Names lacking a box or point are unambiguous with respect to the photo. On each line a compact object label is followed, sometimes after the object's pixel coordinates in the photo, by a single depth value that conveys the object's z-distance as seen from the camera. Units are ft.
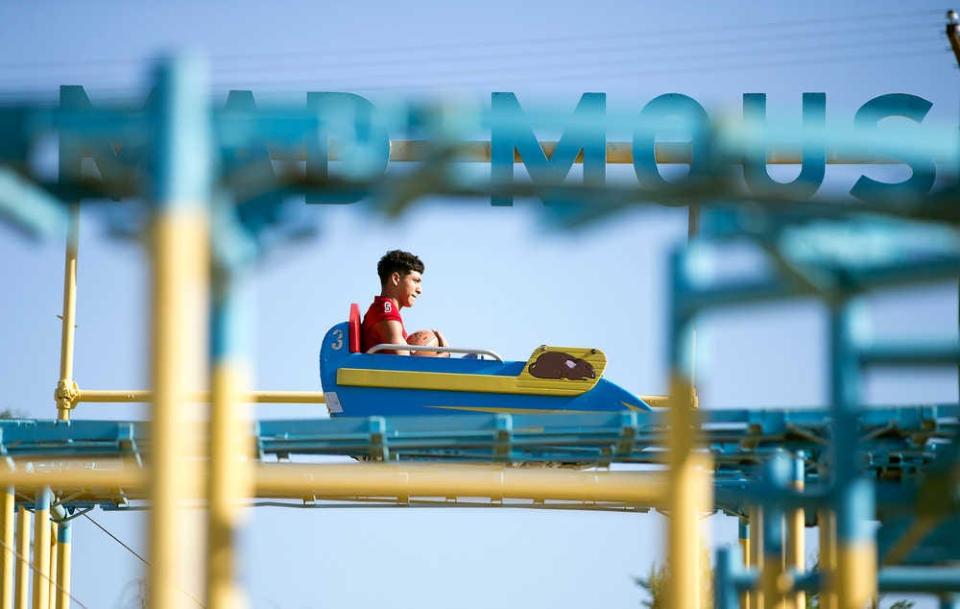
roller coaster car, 90.68
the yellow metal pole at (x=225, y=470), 42.39
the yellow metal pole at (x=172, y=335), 38.19
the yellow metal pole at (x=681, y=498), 43.32
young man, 93.35
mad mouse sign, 40.81
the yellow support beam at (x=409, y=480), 85.76
